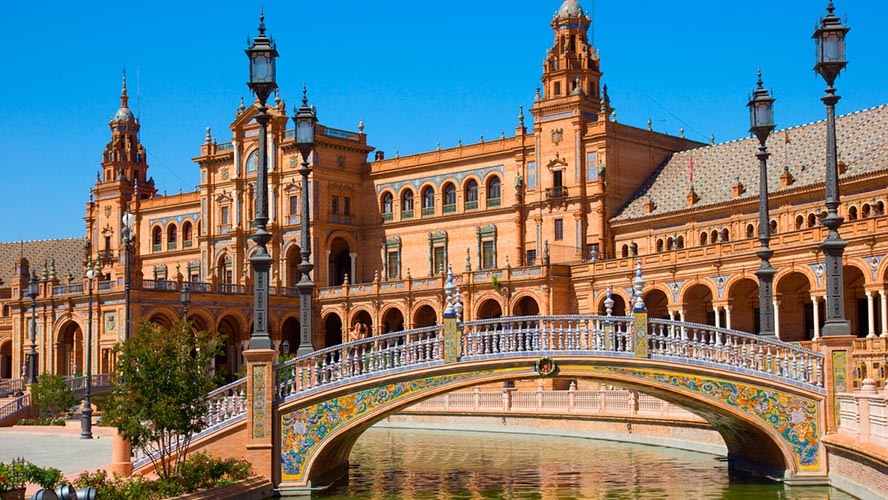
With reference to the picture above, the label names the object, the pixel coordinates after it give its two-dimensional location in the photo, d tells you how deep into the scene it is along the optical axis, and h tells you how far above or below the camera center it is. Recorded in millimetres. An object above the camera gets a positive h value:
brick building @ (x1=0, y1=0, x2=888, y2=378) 51938 +4559
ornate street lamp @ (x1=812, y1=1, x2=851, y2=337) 23047 +2678
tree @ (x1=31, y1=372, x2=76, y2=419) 46094 -2784
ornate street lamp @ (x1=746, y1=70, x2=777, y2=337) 26109 +2543
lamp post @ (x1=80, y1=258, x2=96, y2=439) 35281 -2860
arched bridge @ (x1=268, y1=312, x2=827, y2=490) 23359 -1161
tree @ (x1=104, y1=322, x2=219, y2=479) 20625 -1158
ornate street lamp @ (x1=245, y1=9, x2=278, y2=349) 23312 +2515
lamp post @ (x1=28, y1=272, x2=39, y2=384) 49738 -1288
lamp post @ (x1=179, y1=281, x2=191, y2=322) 47212 +852
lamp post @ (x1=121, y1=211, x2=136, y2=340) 39375 +2643
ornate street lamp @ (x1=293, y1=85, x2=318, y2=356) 26453 +1525
